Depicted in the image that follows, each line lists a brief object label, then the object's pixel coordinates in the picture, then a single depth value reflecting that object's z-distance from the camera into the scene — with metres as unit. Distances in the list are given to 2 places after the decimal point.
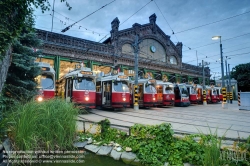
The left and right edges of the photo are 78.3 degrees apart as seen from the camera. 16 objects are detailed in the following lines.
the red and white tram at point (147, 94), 15.96
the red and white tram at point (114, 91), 13.37
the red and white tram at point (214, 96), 26.03
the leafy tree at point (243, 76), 42.78
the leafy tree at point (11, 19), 3.75
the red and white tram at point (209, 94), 25.20
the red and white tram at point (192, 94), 21.27
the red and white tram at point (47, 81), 10.75
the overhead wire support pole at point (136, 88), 14.70
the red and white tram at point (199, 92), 23.36
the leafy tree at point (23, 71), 7.07
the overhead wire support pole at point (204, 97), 22.03
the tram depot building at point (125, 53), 19.70
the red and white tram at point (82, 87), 11.47
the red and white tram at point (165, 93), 17.80
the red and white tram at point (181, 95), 19.12
